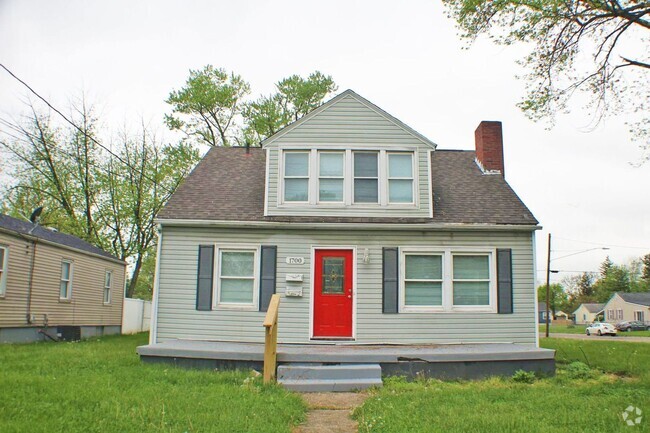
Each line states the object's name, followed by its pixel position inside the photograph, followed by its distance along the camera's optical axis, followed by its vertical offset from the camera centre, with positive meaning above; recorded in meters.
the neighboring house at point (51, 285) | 15.14 -0.05
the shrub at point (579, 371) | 9.71 -1.35
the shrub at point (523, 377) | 9.24 -1.38
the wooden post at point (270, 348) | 8.55 -0.95
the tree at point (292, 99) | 30.05 +10.71
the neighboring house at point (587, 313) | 75.50 -2.33
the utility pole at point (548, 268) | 34.17 +1.70
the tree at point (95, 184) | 26.62 +5.09
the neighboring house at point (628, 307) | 64.50 -1.19
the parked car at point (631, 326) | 58.47 -3.04
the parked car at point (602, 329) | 47.13 -2.82
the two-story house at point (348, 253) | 11.63 +0.82
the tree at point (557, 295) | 90.76 +0.05
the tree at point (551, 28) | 13.50 +6.83
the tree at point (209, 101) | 29.69 +10.11
